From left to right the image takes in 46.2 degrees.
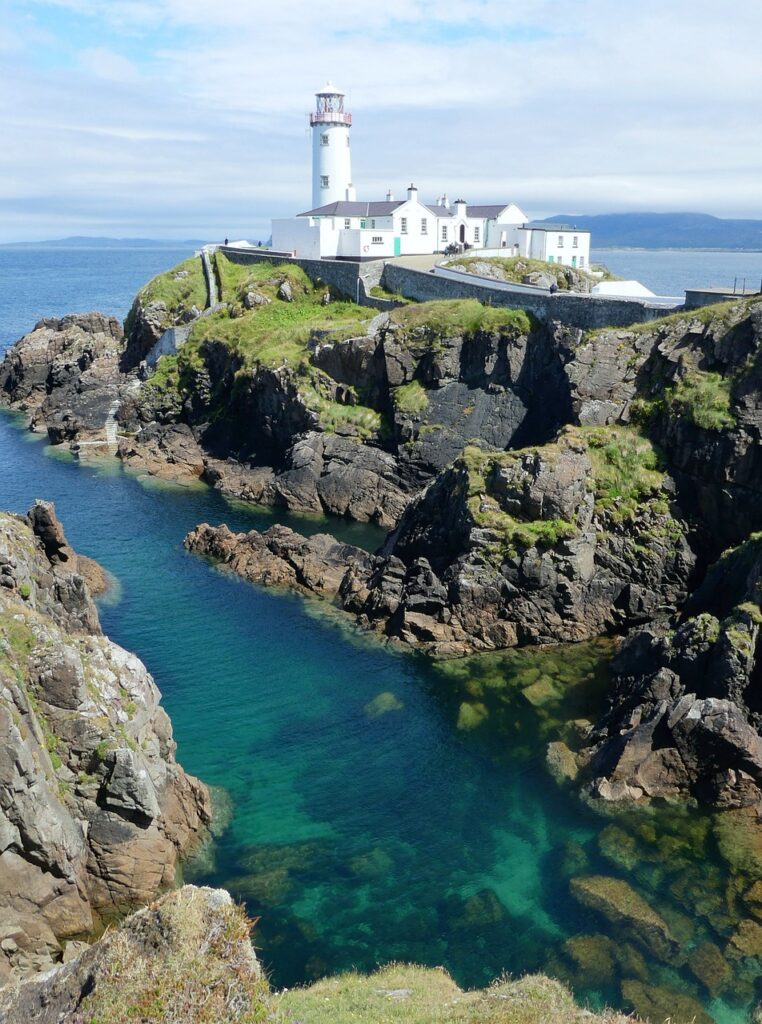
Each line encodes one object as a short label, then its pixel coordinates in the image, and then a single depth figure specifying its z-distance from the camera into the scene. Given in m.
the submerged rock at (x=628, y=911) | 26.53
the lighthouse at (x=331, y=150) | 101.00
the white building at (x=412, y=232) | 92.25
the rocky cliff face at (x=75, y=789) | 25.44
